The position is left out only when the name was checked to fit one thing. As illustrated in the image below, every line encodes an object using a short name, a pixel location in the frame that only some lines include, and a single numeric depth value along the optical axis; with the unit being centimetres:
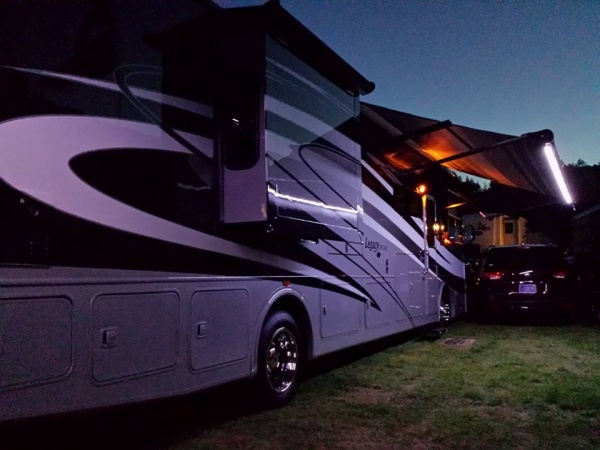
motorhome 354
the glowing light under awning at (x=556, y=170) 907
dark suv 1240
